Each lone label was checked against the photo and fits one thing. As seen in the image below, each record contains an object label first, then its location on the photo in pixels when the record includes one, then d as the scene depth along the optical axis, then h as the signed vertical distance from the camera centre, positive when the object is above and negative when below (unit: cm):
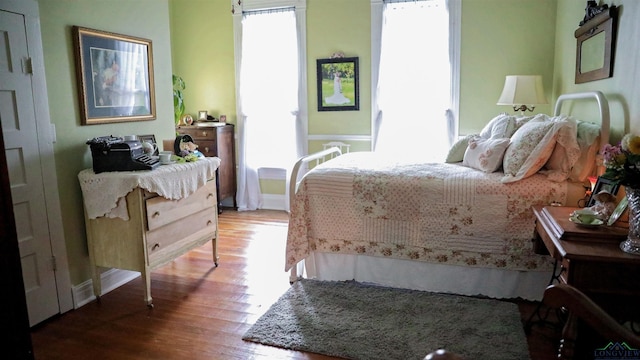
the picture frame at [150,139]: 335 -18
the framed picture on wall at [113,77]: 301 +29
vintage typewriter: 290 -26
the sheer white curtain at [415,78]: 464 +34
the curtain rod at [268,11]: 513 +120
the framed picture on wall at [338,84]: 501 +32
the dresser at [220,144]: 522 -36
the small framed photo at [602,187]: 216 -41
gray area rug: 235 -124
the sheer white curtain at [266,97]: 523 +19
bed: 270 -66
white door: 252 -28
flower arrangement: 169 -22
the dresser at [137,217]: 284 -67
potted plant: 528 +23
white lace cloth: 282 -45
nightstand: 166 -65
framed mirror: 275 +42
